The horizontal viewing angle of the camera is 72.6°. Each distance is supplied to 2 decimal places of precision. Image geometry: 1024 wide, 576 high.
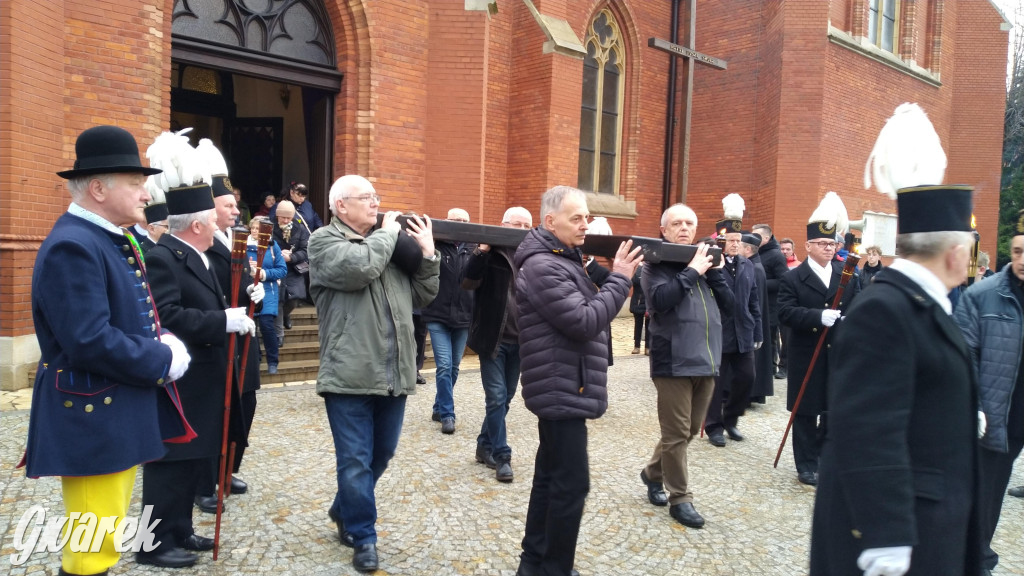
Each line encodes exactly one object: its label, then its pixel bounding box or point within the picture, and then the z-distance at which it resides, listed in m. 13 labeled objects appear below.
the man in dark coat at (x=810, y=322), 5.39
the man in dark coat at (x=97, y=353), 2.53
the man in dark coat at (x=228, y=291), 4.14
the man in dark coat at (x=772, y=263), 9.13
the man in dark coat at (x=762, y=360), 7.65
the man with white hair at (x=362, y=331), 3.65
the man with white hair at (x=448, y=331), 6.46
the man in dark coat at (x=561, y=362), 3.39
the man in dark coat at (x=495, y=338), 5.10
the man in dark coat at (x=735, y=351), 6.54
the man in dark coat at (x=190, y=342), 3.53
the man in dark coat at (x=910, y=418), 2.06
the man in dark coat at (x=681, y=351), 4.58
